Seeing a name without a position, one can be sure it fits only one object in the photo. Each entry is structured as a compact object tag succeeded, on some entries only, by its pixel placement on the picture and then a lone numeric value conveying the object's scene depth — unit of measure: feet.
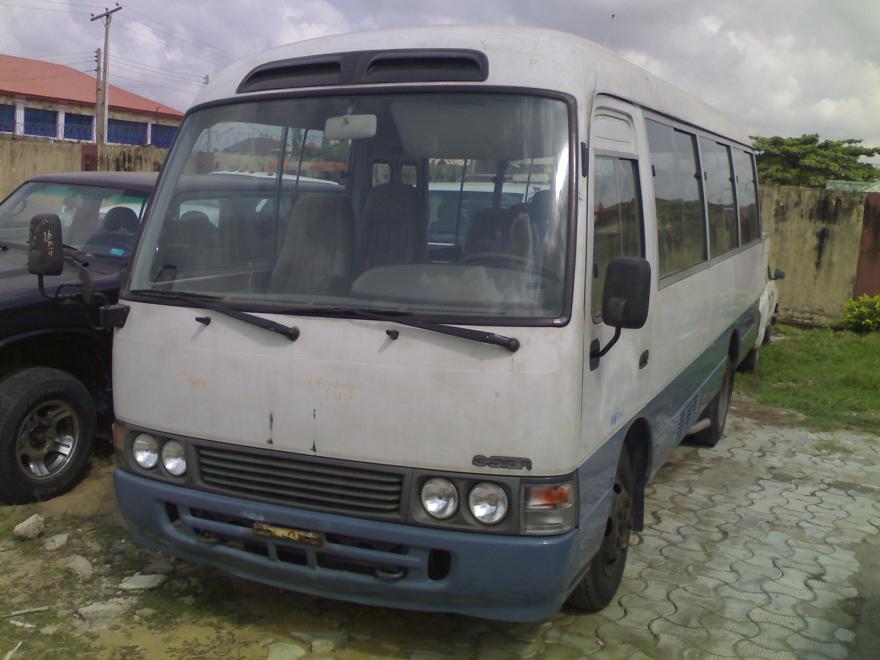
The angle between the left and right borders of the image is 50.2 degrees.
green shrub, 39.81
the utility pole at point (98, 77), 127.34
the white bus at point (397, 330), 10.74
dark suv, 16.90
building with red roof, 161.99
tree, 86.48
